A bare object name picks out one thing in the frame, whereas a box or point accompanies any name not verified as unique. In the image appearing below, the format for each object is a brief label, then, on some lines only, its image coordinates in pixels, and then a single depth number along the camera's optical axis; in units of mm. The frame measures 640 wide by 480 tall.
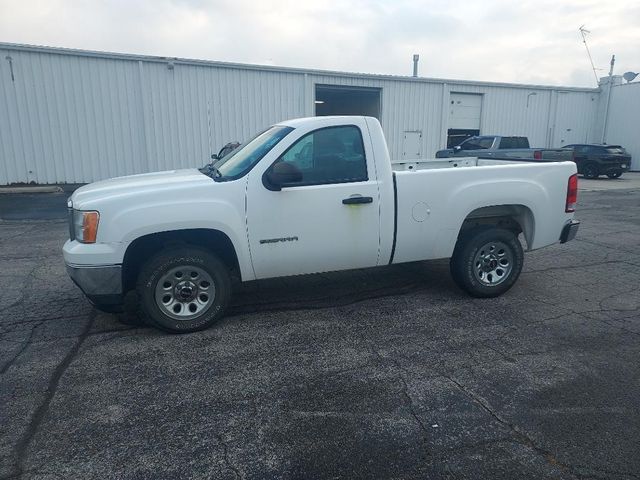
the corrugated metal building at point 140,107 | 16078
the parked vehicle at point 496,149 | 17453
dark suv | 22375
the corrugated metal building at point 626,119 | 27906
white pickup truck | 4207
